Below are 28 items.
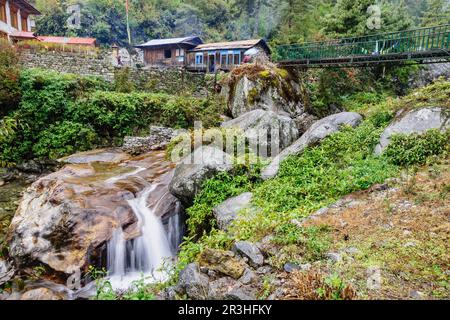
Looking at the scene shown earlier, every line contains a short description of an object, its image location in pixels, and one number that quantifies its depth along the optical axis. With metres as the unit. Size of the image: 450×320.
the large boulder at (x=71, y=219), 8.27
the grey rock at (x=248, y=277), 5.18
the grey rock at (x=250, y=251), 5.61
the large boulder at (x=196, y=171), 9.59
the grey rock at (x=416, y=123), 9.63
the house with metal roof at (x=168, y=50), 33.81
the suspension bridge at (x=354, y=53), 13.34
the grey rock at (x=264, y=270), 5.41
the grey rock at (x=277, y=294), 4.66
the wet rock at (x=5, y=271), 8.07
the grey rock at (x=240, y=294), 4.62
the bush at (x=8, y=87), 16.33
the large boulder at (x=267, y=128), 12.80
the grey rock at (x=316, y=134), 10.30
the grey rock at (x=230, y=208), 8.20
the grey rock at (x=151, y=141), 17.06
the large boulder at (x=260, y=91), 18.03
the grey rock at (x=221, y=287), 4.77
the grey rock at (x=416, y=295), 4.48
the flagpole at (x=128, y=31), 45.96
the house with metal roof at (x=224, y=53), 27.48
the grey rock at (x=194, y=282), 4.84
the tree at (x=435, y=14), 39.69
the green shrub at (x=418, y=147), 8.84
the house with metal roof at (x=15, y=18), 24.10
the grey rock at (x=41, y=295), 6.21
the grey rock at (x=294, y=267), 5.26
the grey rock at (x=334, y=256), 5.48
